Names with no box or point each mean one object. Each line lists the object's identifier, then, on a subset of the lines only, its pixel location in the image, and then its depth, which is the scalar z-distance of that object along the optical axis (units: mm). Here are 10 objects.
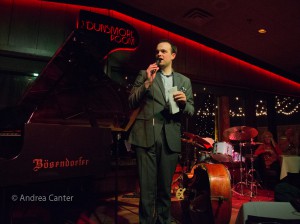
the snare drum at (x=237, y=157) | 4621
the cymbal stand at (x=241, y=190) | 4683
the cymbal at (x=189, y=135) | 3316
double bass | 2471
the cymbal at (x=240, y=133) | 4559
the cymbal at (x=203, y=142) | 3338
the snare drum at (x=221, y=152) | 3652
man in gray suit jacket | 1962
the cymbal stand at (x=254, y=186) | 4301
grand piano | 1666
